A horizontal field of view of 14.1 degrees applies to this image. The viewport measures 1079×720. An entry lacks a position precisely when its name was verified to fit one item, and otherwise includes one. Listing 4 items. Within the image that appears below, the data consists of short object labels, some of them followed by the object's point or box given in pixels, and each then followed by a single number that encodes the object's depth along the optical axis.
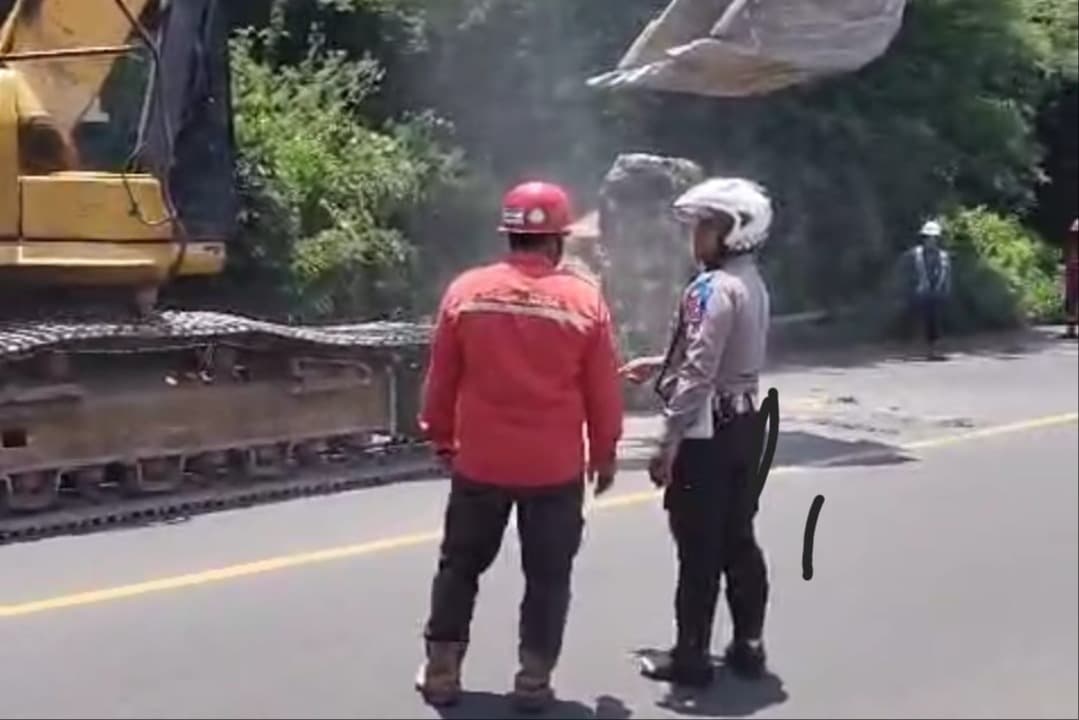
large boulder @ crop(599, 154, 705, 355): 7.58
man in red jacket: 5.06
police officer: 5.60
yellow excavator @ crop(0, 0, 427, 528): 6.50
